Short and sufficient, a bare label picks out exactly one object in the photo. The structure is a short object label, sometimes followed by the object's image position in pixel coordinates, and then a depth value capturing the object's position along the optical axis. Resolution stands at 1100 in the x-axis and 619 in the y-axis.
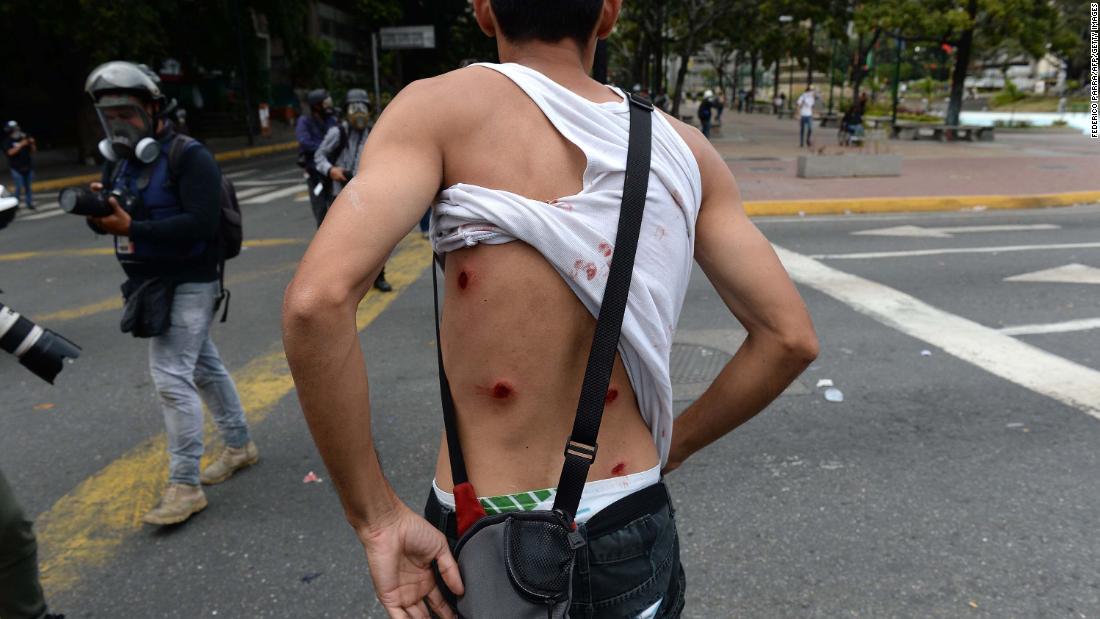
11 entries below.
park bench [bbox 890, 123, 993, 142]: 25.17
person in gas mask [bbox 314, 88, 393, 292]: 7.69
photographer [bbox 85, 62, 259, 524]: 3.34
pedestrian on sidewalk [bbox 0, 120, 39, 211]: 13.89
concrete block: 14.93
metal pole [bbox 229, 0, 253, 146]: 25.77
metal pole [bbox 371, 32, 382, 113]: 28.47
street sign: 34.22
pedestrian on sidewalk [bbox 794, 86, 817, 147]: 23.39
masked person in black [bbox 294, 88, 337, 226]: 8.24
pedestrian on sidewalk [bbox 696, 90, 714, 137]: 25.28
